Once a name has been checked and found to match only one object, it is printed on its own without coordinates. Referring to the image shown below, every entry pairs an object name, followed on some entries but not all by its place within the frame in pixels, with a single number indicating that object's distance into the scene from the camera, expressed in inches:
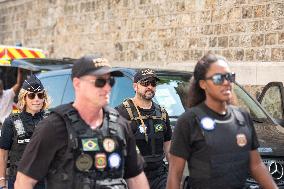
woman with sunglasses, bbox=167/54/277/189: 129.8
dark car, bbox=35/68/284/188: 192.9
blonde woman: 179.9
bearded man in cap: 189.9
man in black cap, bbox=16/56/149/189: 117.3
